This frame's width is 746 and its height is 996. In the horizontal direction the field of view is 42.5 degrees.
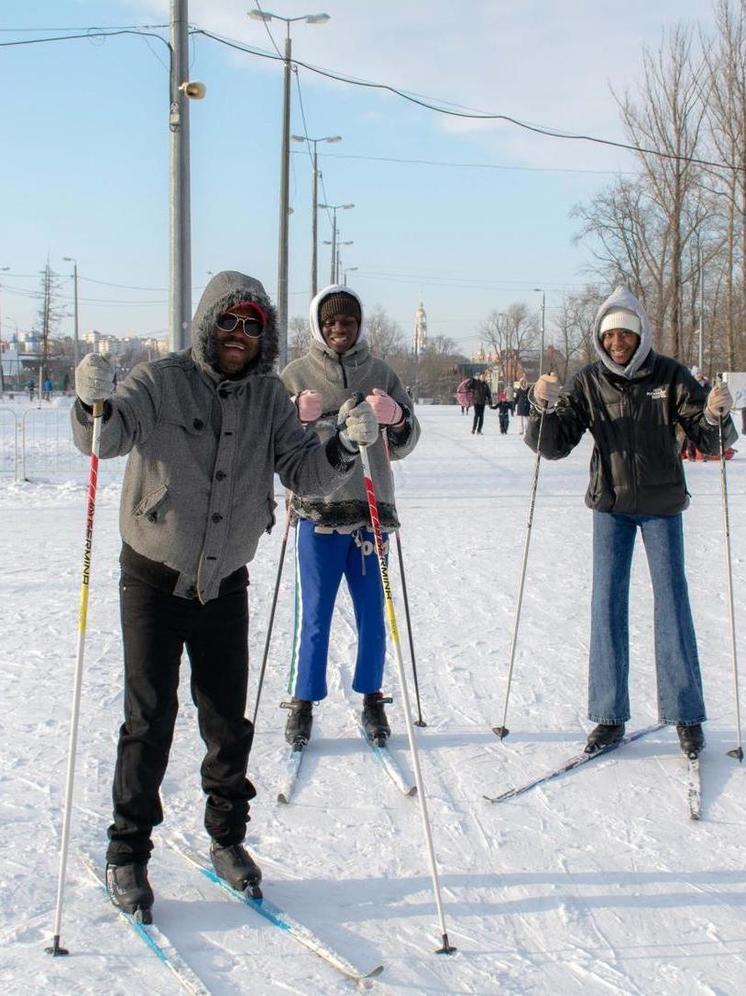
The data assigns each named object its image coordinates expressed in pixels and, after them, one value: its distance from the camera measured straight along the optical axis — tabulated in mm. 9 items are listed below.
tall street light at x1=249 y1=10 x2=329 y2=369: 18422
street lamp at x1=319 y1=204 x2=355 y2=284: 42362
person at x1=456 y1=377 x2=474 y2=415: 28944
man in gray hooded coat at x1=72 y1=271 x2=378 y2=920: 3062
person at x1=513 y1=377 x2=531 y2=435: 26047
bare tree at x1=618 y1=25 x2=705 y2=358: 33375
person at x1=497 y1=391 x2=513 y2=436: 27469
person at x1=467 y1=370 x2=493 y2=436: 27031
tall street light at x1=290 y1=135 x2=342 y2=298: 31094
